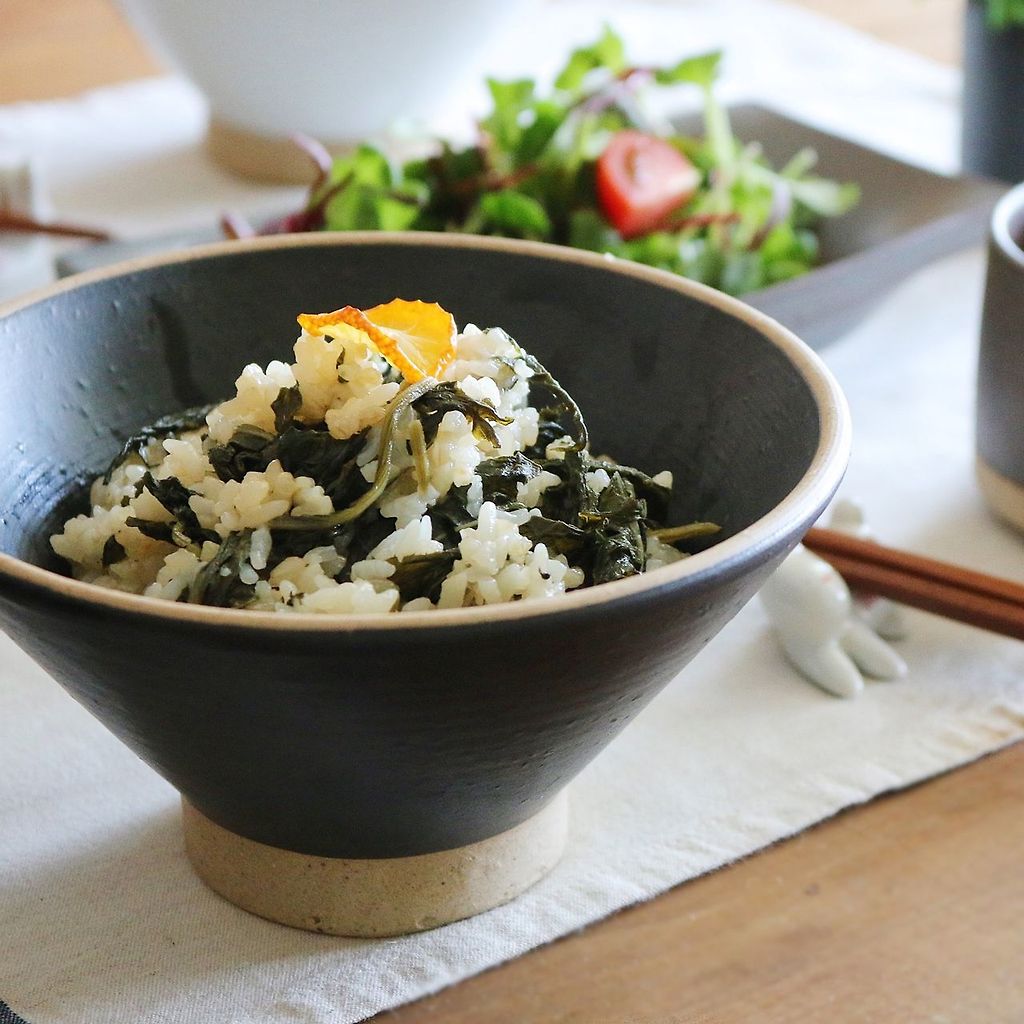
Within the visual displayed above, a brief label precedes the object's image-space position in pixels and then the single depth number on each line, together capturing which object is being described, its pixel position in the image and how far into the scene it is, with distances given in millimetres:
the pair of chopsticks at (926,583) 591
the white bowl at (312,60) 779
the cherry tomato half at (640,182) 736
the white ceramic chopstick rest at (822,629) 586
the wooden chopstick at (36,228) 735
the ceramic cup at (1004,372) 615
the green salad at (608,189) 726
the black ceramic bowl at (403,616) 466
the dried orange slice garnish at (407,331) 524
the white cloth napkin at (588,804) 516
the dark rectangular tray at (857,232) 685
